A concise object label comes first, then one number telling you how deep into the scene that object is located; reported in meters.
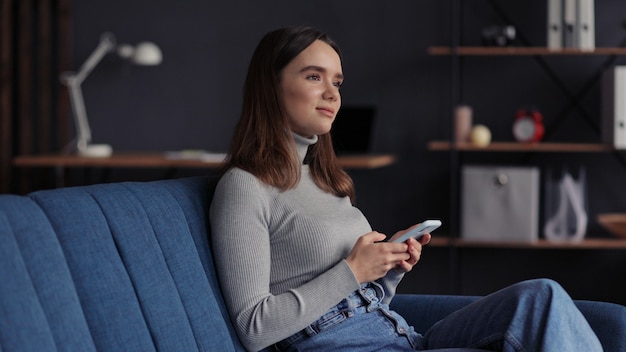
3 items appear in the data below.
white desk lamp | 4.91
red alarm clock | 4.62
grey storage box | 4.51
